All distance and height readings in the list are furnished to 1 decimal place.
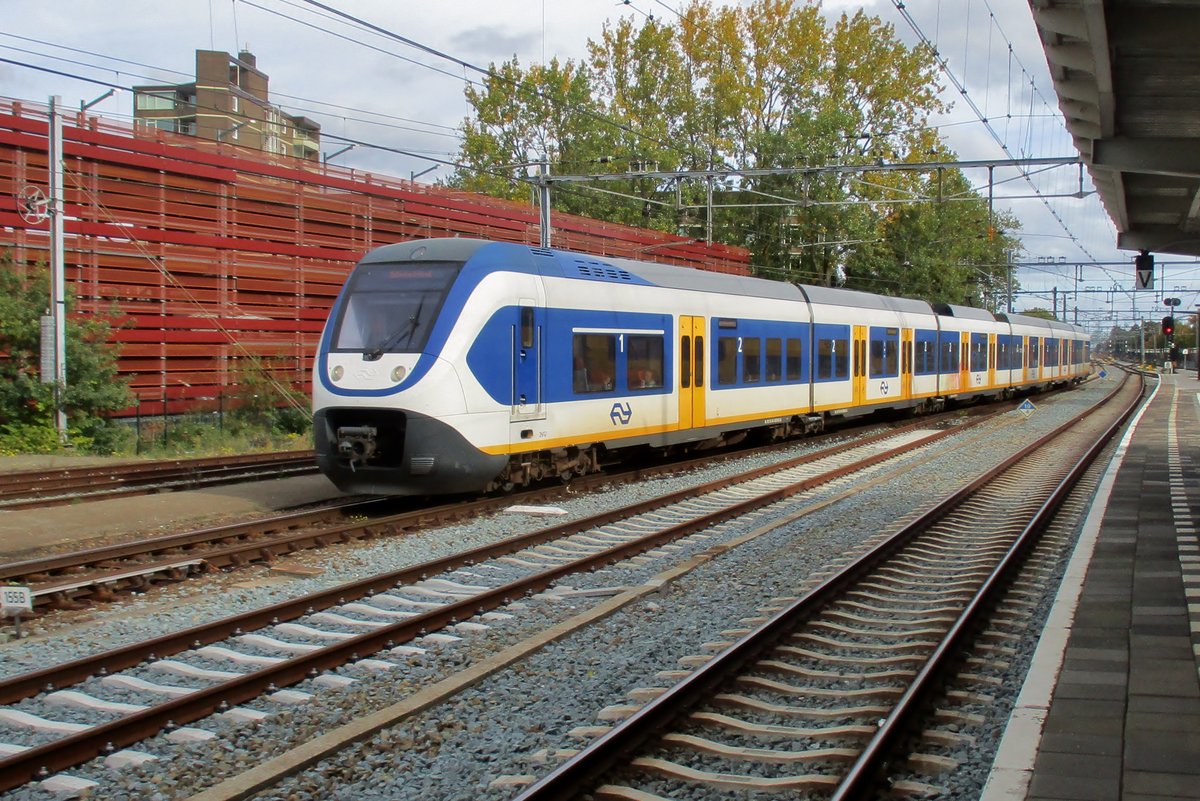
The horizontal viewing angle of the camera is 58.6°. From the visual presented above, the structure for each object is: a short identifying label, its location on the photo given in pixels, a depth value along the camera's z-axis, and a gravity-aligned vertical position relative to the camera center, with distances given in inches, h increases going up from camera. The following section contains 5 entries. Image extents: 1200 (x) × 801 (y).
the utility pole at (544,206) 854.5 +137.3
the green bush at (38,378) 757.3 -6.9
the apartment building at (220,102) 2252.7 +618.2
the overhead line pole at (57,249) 732.7 +82.2
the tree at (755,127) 1866.4 +461.6
